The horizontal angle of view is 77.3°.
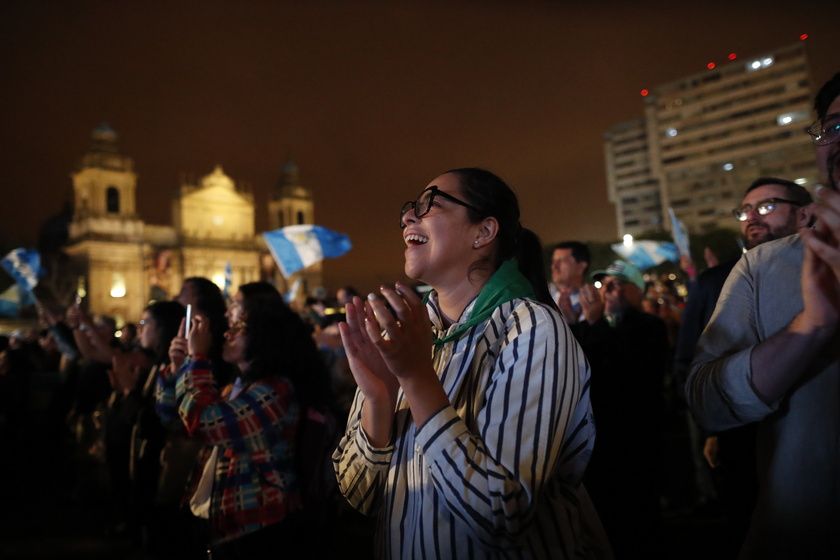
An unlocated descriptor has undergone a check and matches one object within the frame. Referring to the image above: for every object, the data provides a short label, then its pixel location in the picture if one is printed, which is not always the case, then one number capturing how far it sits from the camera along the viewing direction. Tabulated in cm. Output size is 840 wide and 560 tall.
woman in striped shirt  138
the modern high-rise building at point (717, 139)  7381
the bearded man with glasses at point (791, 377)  135
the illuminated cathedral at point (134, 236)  5462
